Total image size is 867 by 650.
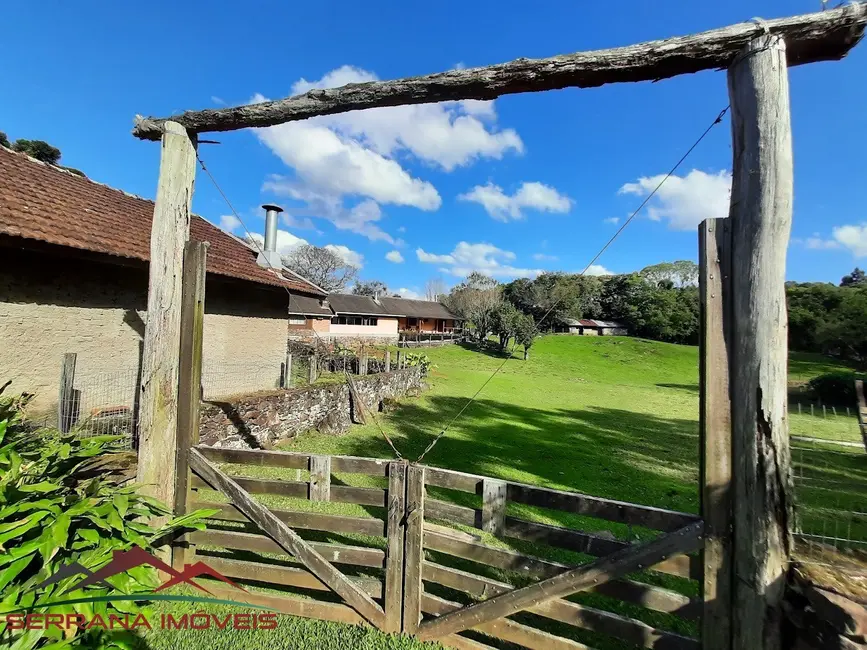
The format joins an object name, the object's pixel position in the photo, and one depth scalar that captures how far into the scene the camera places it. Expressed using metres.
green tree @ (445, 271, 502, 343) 37.06
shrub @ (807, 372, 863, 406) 16.75
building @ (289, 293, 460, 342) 31.95
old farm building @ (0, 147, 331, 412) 5.07
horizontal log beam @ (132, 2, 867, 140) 2.01
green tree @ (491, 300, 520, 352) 31.30
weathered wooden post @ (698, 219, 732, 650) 2.05
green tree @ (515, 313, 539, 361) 30.42
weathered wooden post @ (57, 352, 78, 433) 4.49
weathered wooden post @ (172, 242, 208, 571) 3.10
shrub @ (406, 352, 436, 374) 16.62
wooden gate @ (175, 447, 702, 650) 2.15
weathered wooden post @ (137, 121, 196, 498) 3.05
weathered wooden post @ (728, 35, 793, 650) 1.93
